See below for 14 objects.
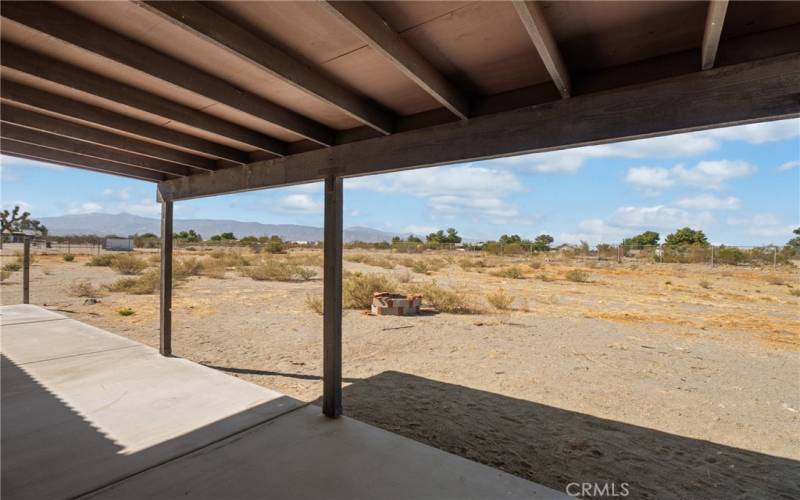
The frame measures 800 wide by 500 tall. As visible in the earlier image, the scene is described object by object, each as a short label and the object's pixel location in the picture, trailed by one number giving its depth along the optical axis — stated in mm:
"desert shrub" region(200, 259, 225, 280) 17705
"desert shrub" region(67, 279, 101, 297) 11602
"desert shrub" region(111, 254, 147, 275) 18094
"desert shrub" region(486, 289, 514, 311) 10297
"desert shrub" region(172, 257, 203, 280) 17466
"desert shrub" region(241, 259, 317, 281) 16959
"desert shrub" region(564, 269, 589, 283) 16672
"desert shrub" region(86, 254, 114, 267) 20828
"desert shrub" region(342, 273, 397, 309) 10672
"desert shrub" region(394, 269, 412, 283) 14973
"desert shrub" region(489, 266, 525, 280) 18391
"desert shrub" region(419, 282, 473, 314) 10203
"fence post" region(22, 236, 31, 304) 9052
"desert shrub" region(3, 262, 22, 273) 17669
